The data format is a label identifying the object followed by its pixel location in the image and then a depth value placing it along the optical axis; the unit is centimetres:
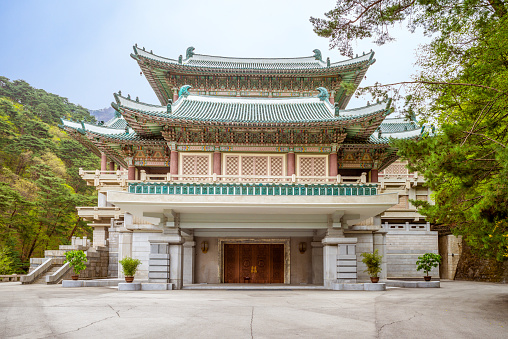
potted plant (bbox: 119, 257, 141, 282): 1855
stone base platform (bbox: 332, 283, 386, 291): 1802
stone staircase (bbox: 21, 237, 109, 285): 2391
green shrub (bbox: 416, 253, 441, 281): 2194
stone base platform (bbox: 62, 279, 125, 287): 2003
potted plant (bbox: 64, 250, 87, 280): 2102
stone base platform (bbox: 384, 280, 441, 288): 2050
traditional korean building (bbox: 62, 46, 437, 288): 1833
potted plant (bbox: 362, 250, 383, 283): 1914
